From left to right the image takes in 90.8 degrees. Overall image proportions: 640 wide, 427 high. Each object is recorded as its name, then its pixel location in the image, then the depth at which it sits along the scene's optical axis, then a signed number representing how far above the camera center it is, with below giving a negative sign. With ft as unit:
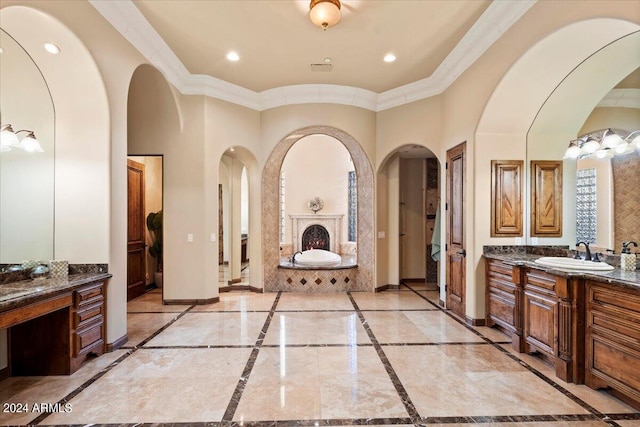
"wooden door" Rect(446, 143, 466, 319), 14.38 -0.70
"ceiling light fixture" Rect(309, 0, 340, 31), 10.12 +6.62
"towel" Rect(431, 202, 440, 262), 18.34 -1.59
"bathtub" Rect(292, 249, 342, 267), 20.73 -3.01
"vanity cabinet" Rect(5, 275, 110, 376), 9.16 -3.68
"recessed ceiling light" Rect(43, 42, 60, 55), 9.21 +4.99
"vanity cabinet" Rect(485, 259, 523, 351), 10.98 -3.13
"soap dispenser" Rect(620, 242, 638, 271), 9.02 -1.26
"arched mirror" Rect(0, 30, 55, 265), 9.57 +1.53
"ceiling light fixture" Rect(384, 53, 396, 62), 14.33 +7.32
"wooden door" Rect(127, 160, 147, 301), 18.03 -0.99
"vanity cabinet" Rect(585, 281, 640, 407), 7.29 -3.06
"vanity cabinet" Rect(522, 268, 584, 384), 8.66 -3.11
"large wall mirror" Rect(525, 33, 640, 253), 9.64 +2.82
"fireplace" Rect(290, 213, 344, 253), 30.04 -1.24
